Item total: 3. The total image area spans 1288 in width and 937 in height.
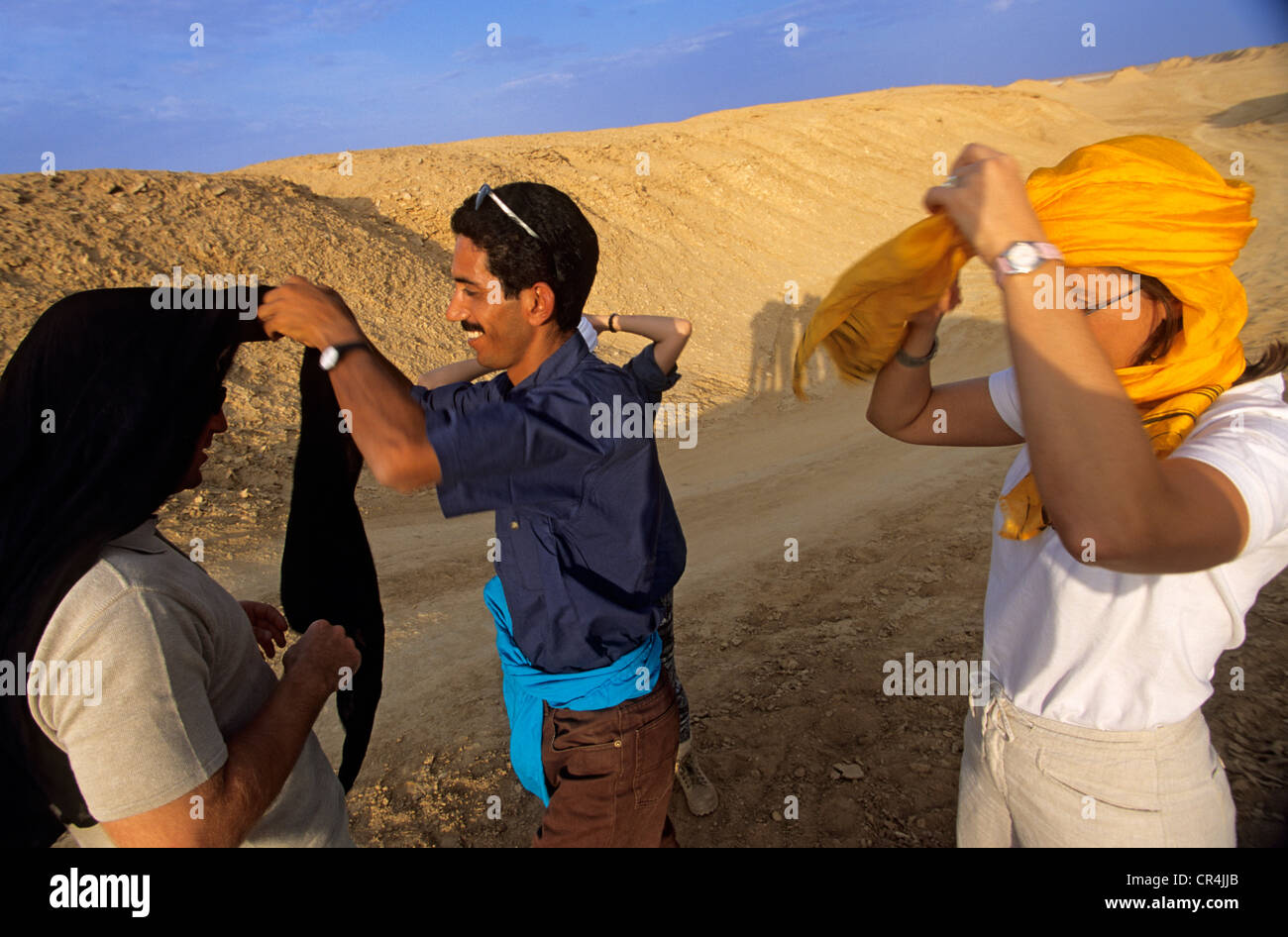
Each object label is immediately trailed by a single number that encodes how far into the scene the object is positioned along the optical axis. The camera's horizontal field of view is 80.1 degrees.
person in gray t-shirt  1.43
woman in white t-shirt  1.21
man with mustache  1.75
